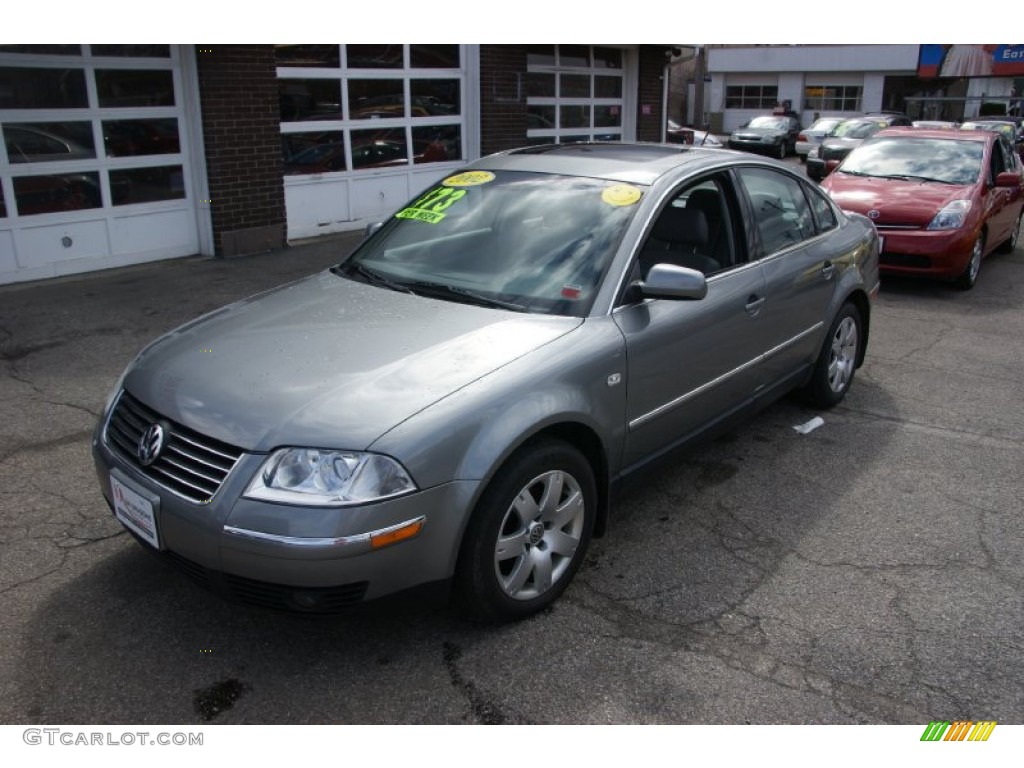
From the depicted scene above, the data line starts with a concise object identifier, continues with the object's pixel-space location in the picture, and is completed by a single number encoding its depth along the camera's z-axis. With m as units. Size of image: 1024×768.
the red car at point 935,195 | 8.49
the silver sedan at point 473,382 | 2.71
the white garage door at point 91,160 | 7.85
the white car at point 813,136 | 23.23
